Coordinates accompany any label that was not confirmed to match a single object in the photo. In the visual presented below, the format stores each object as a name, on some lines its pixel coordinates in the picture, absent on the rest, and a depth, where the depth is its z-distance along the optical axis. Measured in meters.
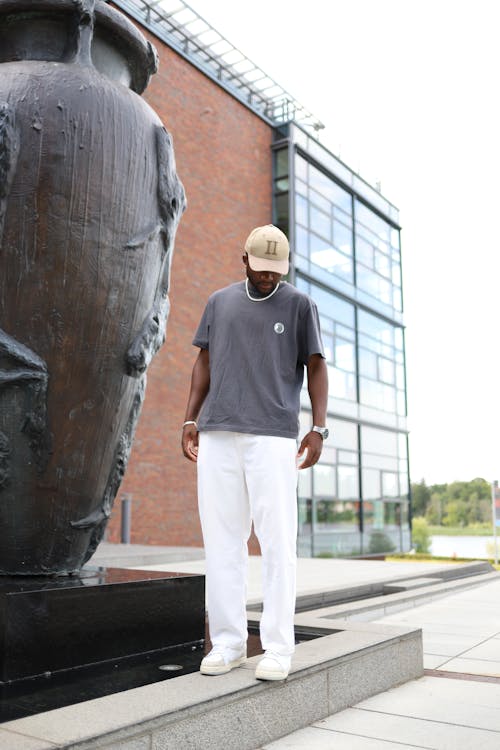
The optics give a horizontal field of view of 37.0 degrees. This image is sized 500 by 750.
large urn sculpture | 3.28
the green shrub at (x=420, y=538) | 23.31
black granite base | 2.85
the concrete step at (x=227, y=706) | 2.16
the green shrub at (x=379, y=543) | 20.86
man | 2.77
